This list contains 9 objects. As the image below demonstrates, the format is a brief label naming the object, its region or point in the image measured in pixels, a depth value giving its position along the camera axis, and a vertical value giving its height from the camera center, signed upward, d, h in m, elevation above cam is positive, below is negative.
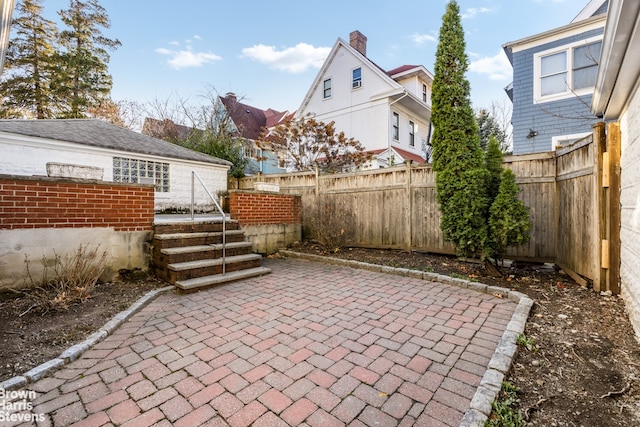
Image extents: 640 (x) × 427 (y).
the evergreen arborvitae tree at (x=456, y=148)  4.62 +1.04
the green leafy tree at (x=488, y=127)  17.83 +5.25
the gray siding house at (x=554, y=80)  8.56 +4.07
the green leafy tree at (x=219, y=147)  13.12 +3.05
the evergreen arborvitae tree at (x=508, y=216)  4.12 -0.10
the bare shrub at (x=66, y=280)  3.15 -0.82
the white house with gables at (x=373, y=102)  14.07 +5.62
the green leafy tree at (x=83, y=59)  16.25 +8.96
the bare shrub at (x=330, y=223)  6.61 -0.30
